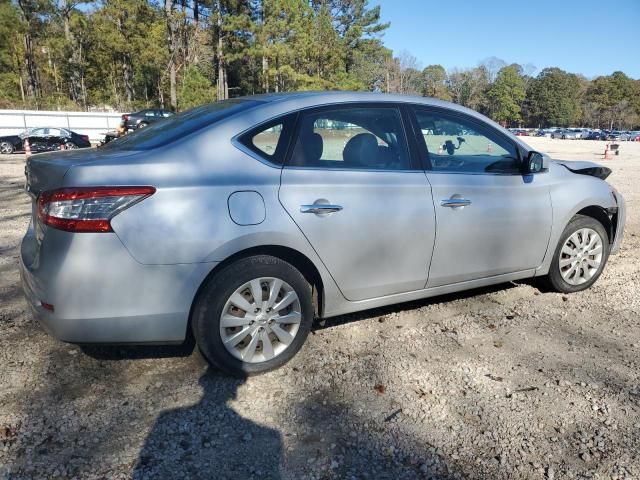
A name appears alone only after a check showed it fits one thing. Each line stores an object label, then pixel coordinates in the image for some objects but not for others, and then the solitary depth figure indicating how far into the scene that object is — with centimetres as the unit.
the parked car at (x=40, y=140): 2375
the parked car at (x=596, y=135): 7938
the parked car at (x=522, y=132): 9358
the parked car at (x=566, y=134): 8512
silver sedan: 262
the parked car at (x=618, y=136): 7476
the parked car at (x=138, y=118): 2406
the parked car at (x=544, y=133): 9175
